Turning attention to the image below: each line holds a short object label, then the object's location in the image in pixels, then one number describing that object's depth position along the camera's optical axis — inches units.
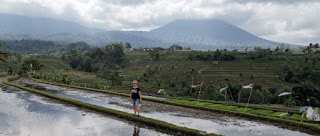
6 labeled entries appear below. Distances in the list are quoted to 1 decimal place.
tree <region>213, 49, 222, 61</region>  4332.7
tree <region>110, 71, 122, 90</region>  2248.4
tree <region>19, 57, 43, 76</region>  2295.5
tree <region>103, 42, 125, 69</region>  5254.4
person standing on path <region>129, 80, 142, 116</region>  533.0
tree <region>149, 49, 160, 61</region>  4977.9
